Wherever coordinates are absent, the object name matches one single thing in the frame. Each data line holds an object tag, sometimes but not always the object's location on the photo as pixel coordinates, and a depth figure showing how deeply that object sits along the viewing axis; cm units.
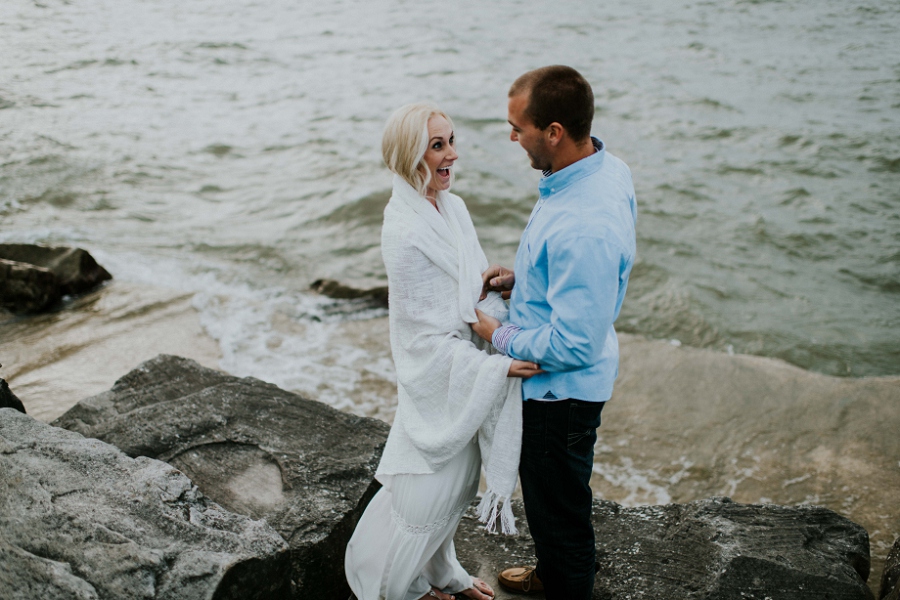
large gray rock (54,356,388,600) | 307
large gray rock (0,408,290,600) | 228
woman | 260
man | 232
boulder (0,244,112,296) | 682
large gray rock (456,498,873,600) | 299
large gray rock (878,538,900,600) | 316
